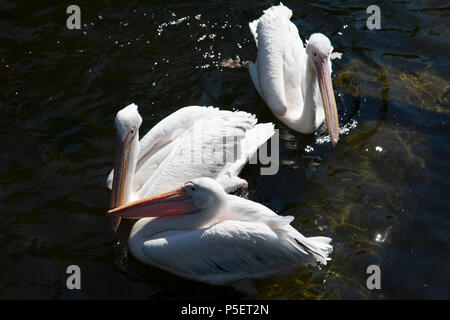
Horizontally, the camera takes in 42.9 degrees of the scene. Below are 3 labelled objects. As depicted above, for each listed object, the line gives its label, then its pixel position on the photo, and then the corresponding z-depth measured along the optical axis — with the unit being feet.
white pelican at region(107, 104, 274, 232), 16.88
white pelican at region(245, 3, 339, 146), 19.93
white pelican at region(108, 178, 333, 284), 15.37
